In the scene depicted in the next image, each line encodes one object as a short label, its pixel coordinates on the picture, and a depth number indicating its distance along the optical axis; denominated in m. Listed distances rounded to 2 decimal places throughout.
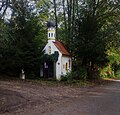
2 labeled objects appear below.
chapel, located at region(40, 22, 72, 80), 15.39
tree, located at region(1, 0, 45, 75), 13.96
